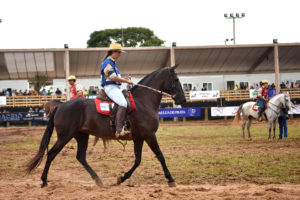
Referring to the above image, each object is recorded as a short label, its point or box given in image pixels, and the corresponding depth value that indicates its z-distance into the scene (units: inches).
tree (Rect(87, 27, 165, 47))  2380.9
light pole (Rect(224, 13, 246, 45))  2148.4
